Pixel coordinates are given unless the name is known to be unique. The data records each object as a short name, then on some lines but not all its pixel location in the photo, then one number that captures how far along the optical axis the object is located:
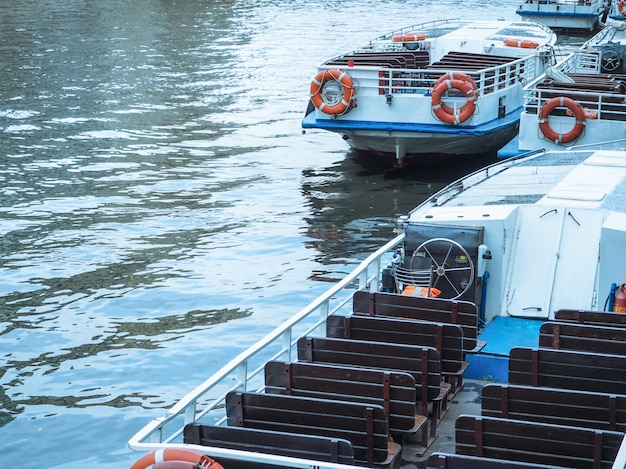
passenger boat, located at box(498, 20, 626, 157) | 21.34
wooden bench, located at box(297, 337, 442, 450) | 9.90
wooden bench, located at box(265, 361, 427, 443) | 9.19
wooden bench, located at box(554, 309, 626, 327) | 11.09
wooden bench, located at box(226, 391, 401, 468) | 8.62
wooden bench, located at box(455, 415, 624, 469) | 7.84
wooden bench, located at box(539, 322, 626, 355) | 10.58
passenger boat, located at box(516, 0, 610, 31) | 56.28
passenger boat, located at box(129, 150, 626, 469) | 8.16
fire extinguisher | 11.98
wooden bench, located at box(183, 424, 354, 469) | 7.91
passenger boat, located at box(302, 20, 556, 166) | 23.44
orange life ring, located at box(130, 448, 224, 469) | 7.03
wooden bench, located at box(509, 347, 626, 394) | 9.77
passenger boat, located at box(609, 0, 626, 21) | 52.03
